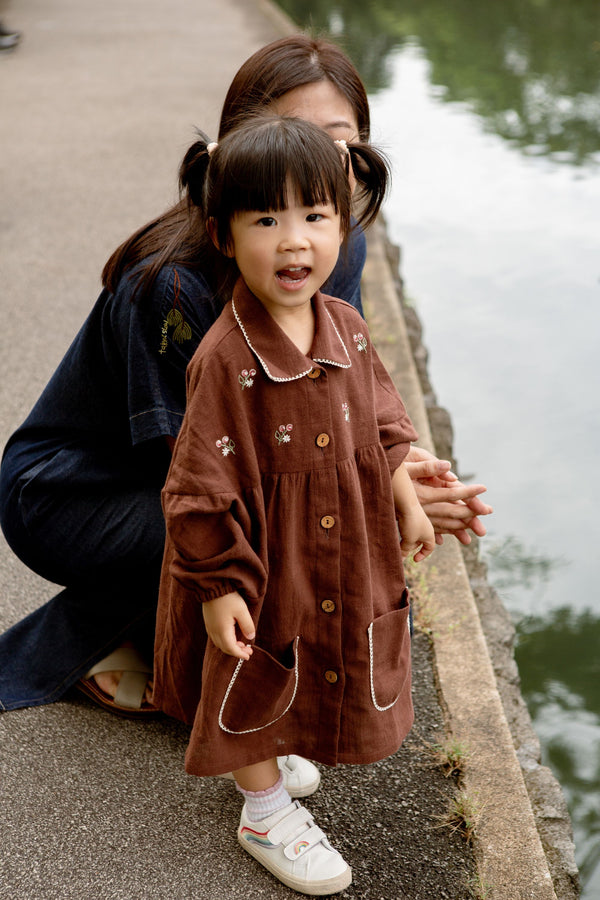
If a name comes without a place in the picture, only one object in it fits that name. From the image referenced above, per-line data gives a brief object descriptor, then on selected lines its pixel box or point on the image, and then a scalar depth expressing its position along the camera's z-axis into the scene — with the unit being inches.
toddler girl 54.4
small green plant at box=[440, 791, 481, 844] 69.3
